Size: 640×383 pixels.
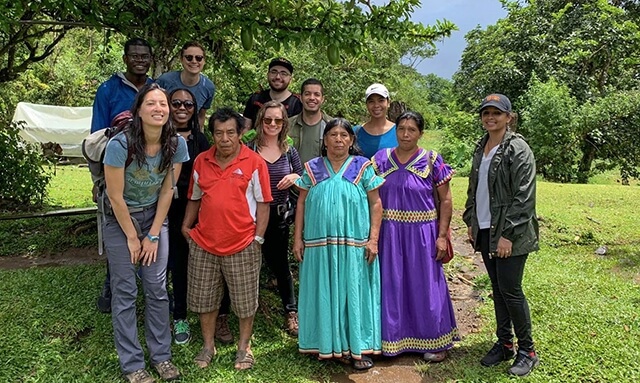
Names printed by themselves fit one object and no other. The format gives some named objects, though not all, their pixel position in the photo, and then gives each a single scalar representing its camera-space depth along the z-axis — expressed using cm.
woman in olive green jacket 344
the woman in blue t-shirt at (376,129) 415
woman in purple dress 382
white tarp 1748
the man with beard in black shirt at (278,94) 454
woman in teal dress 372
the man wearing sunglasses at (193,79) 427
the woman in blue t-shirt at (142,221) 328
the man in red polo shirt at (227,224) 366
